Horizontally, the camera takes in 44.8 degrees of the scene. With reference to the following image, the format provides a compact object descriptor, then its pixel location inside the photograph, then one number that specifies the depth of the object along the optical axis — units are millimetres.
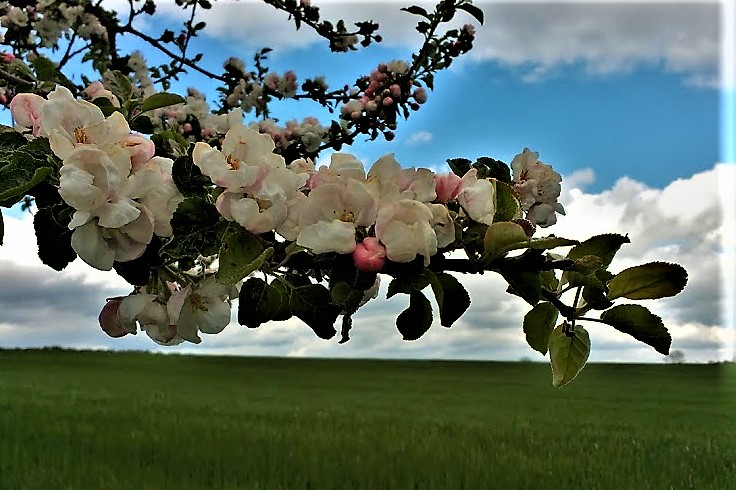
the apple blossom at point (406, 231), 479
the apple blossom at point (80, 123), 524
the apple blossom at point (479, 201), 524
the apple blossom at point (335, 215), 484
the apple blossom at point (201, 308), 581
